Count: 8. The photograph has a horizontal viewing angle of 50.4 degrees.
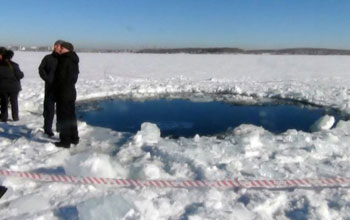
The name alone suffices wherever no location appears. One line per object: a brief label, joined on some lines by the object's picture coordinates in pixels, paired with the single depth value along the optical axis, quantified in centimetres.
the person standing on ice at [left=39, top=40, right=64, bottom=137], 524
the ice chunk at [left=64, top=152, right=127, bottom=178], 410
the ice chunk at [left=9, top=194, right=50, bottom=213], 339
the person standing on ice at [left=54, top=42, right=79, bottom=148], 502
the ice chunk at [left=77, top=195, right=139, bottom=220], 312
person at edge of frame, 650
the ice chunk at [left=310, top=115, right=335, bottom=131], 682
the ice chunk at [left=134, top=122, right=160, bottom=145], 577
